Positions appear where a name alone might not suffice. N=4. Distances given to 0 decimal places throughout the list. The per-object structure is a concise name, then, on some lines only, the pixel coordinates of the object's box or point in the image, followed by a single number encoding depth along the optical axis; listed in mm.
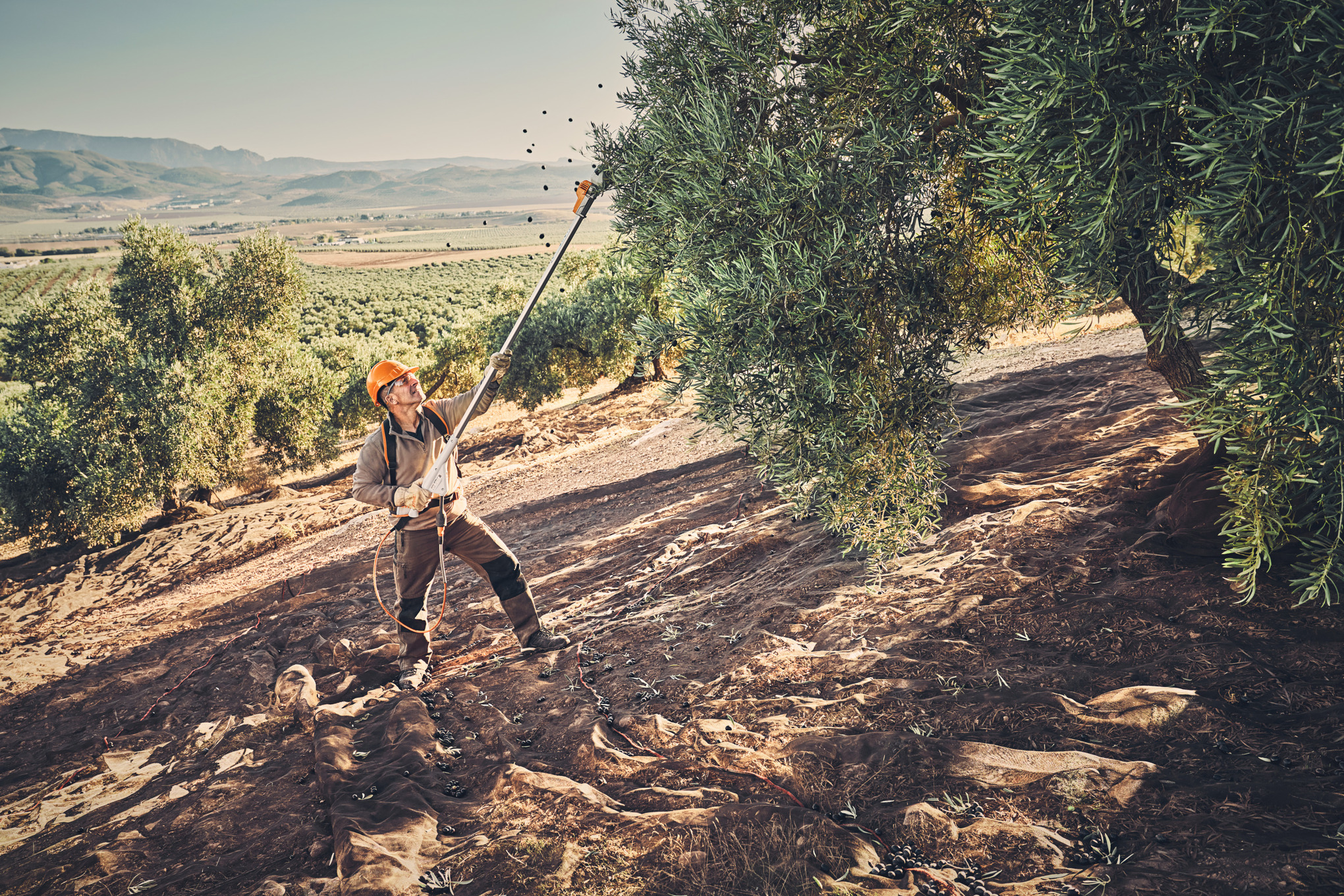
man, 7453
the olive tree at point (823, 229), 5777
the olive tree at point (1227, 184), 4016
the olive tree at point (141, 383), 19250
